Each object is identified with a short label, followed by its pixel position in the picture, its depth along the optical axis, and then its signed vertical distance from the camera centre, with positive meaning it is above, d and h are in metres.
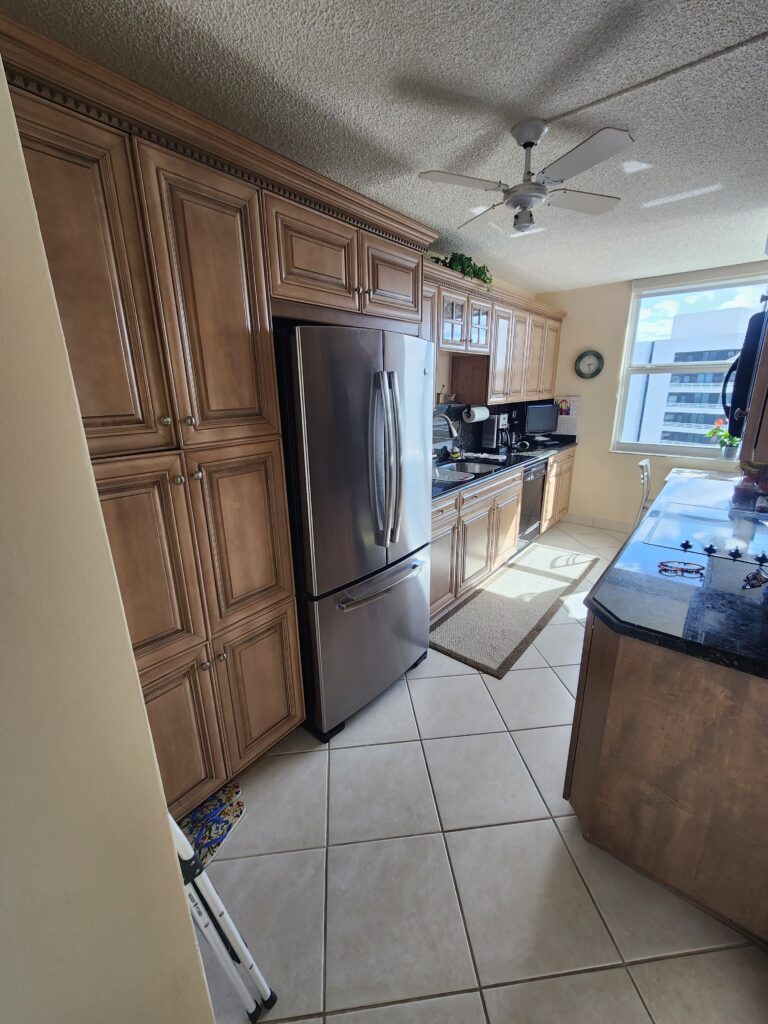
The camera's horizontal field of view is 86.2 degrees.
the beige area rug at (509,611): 2.56 -1.55
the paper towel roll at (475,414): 3.51 -0.20
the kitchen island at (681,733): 1.09 -0.96
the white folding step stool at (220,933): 0.90 -1.24
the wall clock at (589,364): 4.37 +0.24
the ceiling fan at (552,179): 1.32 +0.75
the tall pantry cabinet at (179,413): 1.06 -0.05
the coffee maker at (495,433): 3.92 -0.41
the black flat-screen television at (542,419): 4.43 -0.32
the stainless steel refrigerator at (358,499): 1.57 -0.45
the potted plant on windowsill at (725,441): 3.57 -0.47
